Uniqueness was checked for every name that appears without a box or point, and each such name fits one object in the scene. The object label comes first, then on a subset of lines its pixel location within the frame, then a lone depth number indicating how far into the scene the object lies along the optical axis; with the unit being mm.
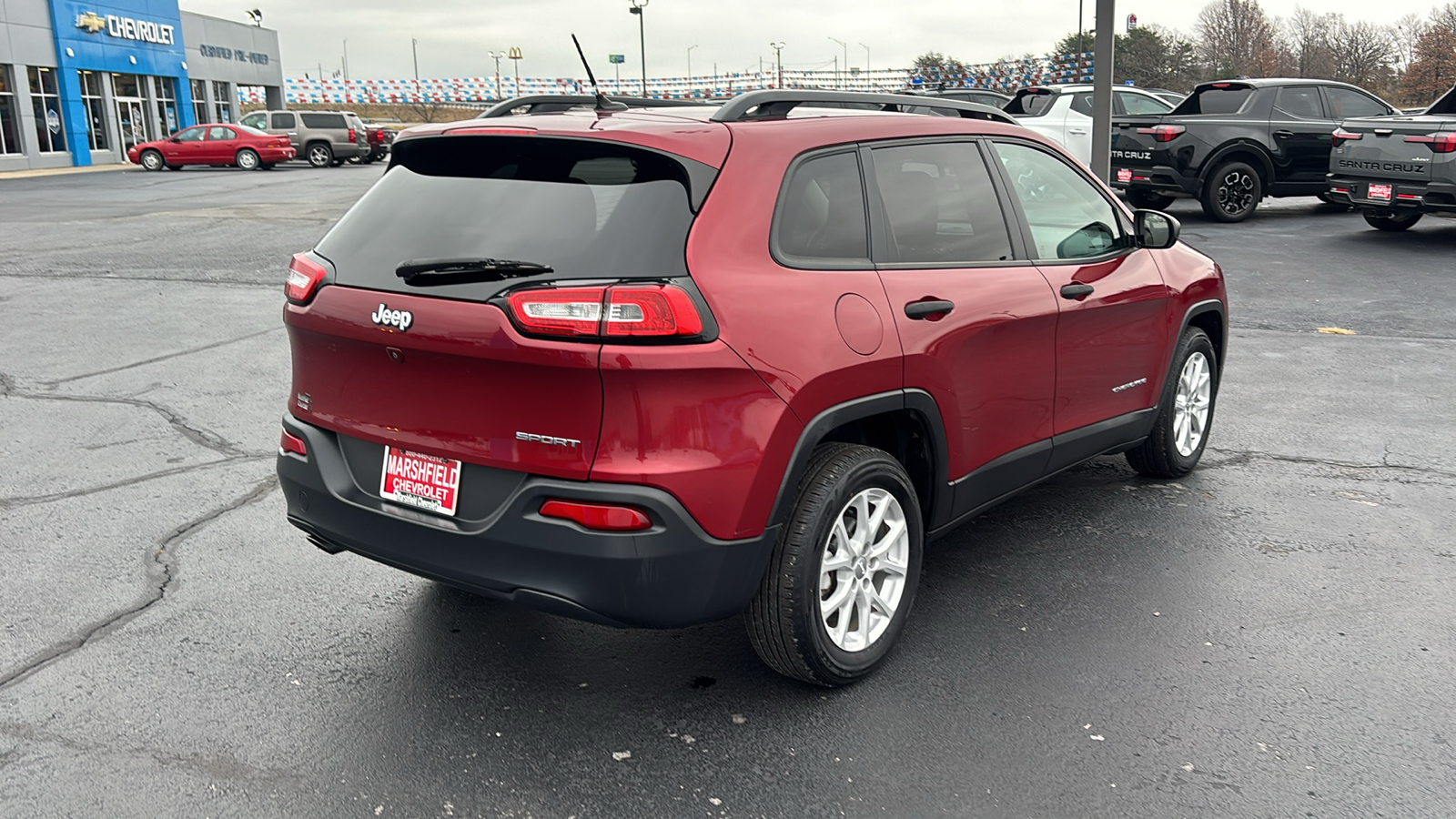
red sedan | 35750
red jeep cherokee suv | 2979
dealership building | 35844
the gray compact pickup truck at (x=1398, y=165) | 12648
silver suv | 38062
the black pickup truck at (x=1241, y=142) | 15883
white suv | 17547
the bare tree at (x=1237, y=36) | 70562
